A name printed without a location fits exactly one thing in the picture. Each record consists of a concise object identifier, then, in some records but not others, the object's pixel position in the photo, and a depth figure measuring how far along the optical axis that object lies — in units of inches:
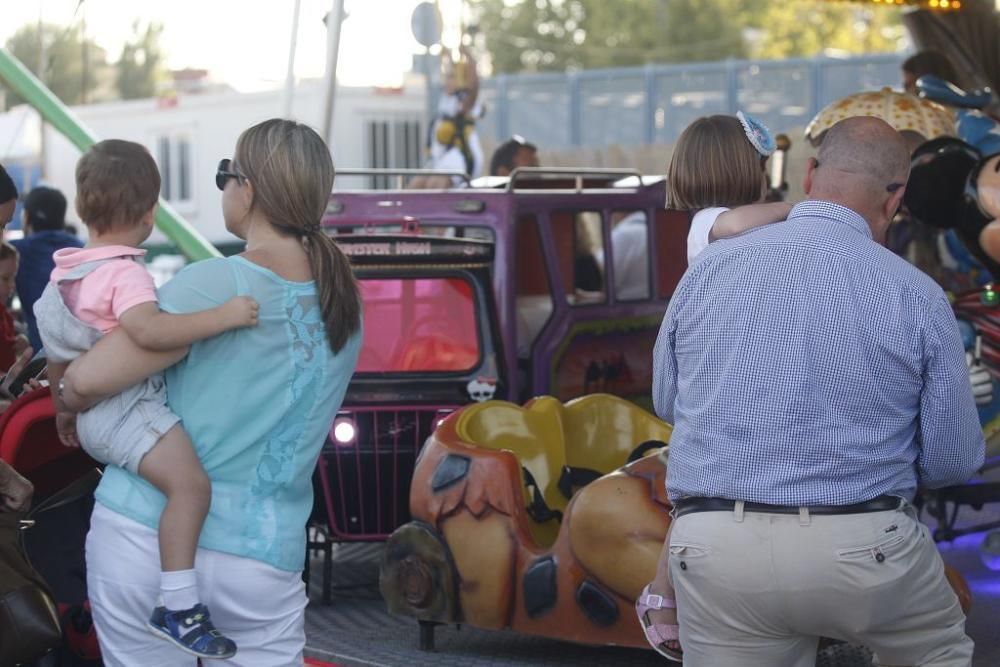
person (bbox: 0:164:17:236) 192.4
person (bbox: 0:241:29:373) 255.1
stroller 180.1
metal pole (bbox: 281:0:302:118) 635.5
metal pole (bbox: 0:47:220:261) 426.6
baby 132.9
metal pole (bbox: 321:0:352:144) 446.3
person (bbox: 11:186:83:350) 339.3
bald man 134.9
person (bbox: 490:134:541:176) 426.9
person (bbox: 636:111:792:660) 173.3
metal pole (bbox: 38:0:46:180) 458.8
